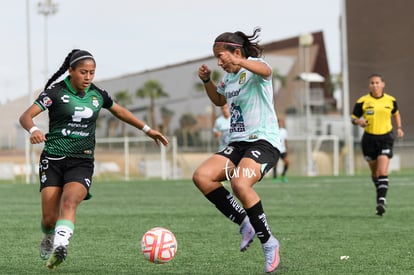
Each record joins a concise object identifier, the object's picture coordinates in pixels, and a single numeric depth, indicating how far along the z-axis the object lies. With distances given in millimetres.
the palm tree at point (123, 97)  79625
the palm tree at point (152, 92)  78438
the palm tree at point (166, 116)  72438
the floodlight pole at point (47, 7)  57156
